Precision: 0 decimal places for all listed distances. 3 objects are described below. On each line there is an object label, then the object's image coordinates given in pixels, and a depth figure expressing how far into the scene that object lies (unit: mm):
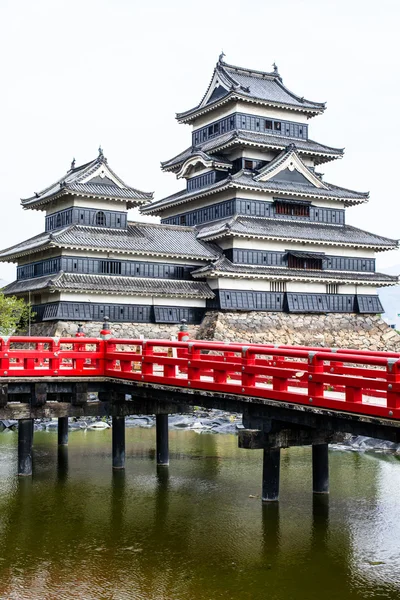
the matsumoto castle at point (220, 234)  46094
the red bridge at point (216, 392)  14453
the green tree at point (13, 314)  46075
